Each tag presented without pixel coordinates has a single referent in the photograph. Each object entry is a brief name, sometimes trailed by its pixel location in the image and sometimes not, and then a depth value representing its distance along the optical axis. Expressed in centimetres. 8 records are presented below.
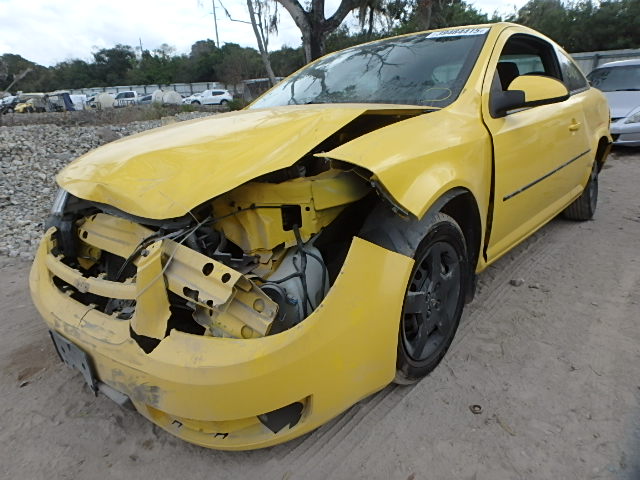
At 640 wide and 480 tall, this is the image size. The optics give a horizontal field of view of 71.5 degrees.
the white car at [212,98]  2992
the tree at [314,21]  1182
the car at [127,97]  3068
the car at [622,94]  710
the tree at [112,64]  5912
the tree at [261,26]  1584
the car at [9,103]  2652
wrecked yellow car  150
